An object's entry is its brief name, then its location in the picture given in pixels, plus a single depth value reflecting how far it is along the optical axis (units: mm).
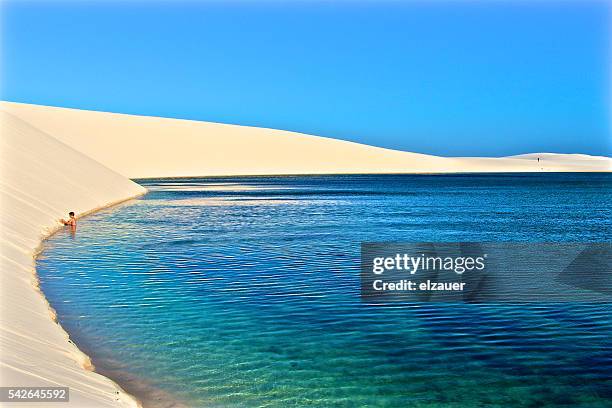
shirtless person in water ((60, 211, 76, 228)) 30102
